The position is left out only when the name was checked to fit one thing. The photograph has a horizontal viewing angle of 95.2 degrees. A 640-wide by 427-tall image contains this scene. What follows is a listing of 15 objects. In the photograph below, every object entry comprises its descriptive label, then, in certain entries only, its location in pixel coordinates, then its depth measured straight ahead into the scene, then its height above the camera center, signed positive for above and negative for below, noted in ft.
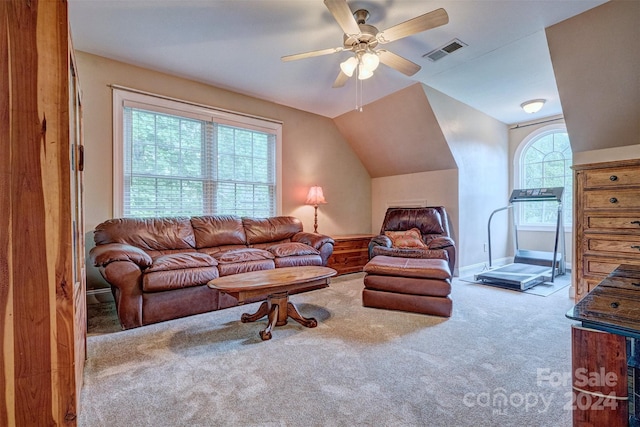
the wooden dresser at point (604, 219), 8.80 -0.32
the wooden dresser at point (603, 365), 2.53 -1.40
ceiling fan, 6.47 +4.35
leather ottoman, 9.03 -2.45
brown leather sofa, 8.23 -1.56
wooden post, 3.27 -0.09
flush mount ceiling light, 13.48 +4.88
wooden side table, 14.73 -2.29
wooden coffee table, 7.14 -1.94
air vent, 9.48 +5.43
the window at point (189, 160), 11.16 +2.21
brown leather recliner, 11.34 -1.07
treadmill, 12.37 -2.84
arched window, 16.24 +2.34
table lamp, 15.52 +0.70
